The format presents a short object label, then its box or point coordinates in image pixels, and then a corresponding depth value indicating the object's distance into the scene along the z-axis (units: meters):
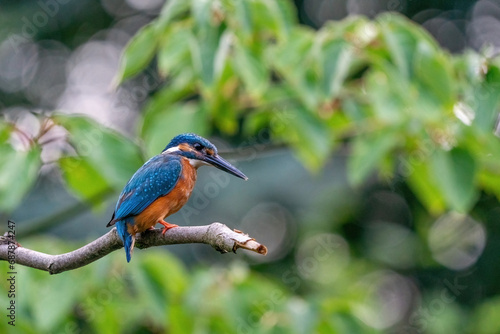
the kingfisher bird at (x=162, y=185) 4.82
